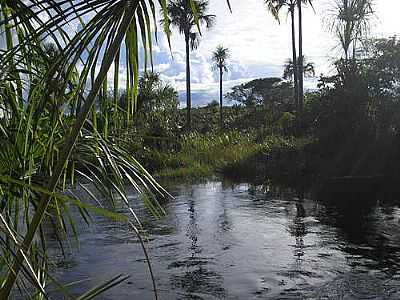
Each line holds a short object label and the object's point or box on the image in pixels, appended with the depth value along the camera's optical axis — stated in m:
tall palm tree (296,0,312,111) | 24.64
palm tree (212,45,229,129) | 39.97
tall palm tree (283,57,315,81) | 34.38
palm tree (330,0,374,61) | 21.34
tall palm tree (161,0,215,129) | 26.03
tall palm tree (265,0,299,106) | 26.00
